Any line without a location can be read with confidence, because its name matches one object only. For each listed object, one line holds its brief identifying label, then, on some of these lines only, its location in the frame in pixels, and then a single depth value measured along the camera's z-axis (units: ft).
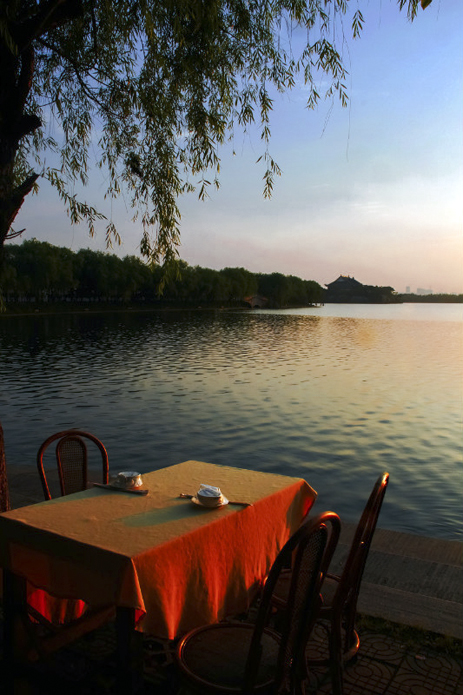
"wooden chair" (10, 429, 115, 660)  10.98
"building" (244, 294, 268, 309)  568.00
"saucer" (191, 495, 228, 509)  11.53
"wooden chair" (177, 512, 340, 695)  8.59
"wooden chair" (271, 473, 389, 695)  10.22
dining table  9.56
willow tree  22.04
